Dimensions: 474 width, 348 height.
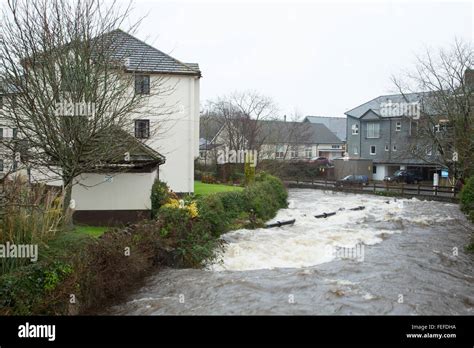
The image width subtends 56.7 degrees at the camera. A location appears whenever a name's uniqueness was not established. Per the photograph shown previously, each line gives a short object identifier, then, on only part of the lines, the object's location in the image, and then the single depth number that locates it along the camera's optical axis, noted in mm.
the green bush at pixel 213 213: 17156
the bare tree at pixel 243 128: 45406
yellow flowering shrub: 15898
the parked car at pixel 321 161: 55388
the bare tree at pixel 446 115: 30969
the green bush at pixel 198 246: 14281
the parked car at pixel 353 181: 43506
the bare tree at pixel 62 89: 12547
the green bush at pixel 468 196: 23031
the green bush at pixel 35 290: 8086
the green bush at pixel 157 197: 17719
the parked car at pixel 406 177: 46459
